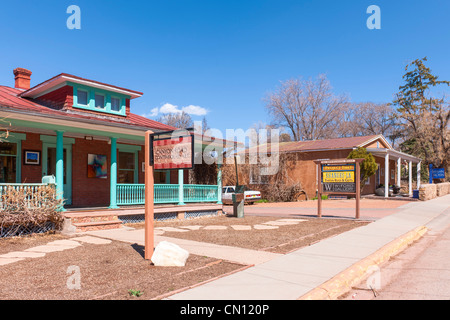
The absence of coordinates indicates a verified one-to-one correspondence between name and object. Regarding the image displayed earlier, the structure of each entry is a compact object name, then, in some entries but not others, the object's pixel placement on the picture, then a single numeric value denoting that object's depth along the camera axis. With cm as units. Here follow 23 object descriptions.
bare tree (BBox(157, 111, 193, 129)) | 5103
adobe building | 2541
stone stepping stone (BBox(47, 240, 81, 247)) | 785
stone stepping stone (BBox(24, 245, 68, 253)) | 729
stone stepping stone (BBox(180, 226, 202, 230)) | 1112
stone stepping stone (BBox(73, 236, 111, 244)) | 823
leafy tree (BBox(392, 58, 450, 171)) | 3584
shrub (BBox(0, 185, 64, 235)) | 865
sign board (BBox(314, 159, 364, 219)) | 1300
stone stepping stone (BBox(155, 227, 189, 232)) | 1032
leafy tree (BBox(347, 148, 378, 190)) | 2242
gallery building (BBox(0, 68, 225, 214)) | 1079
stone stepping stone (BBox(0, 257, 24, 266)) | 618
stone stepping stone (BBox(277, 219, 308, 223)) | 1288
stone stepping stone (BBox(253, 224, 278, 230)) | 1068
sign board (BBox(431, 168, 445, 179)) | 3506
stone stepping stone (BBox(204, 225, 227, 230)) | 1084
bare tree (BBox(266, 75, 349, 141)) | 4544
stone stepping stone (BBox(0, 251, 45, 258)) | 669
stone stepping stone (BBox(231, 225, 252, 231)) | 1074
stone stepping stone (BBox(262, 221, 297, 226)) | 1169
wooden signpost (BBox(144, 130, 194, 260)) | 607
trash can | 1391
